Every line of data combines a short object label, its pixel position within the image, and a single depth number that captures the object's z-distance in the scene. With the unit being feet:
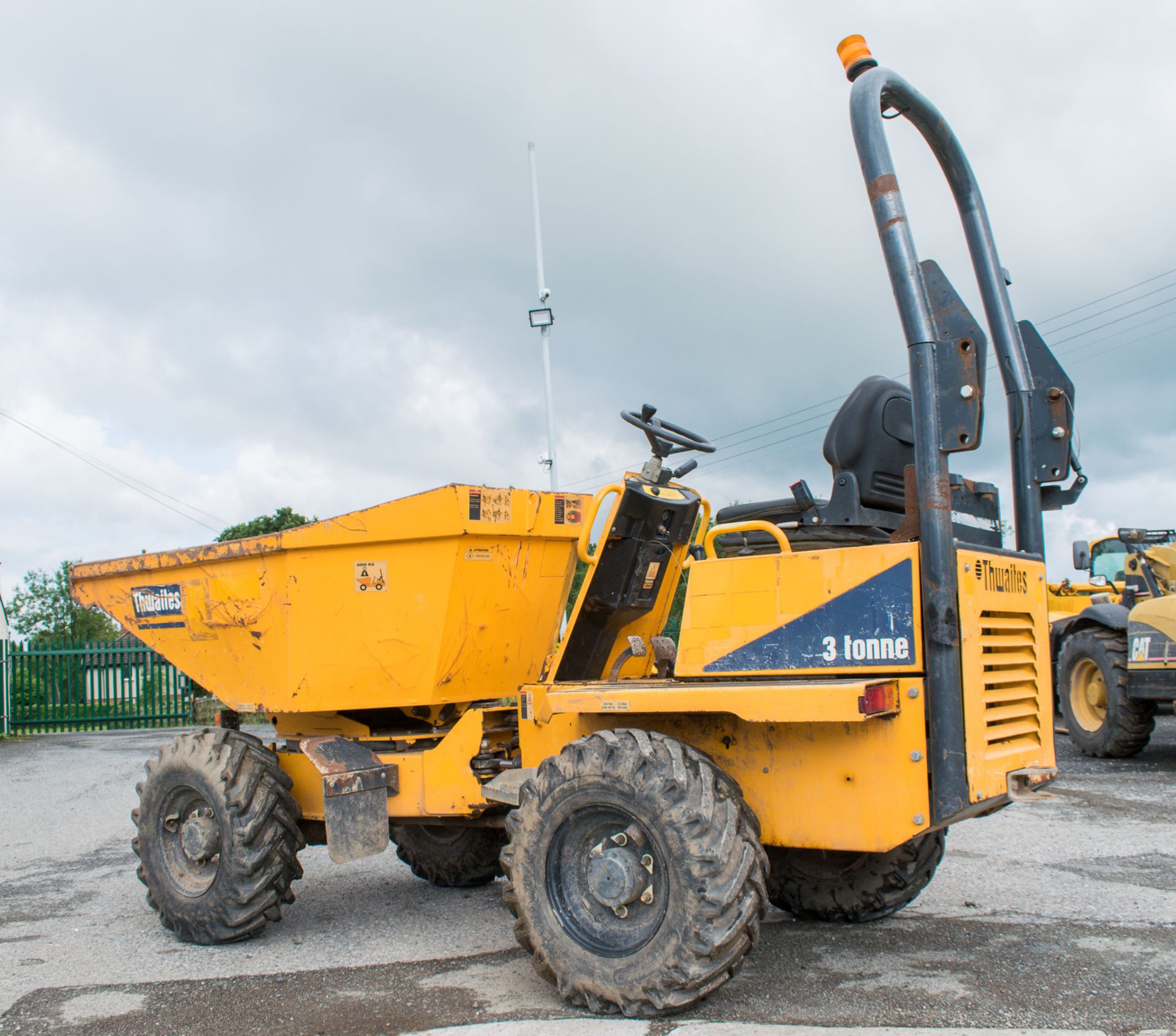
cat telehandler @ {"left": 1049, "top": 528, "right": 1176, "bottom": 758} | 31.48
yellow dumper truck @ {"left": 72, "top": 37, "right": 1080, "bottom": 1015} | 11.54
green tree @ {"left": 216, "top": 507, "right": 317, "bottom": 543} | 86.12
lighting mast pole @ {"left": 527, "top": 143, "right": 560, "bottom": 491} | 48.96
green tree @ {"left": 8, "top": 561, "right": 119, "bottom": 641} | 140.77
